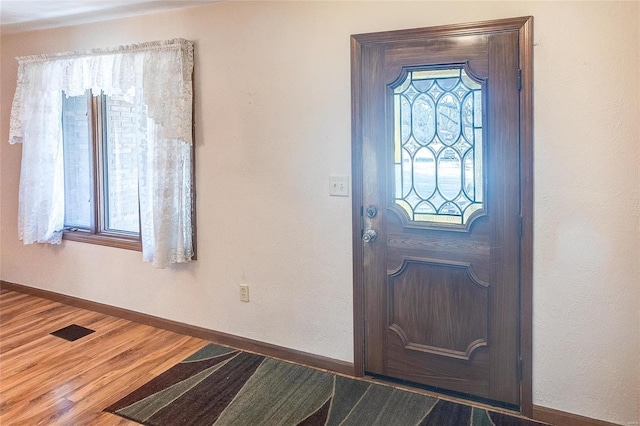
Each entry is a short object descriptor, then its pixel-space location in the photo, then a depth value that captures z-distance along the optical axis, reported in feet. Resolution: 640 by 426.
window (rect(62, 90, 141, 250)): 12.10
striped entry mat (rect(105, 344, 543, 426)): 7.84
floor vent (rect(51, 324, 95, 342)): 11.18
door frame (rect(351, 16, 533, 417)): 7.43
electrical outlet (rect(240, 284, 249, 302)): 10.39
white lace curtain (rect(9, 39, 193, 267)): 10.27
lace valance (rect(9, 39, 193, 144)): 10.22
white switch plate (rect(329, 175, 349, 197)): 9.00
